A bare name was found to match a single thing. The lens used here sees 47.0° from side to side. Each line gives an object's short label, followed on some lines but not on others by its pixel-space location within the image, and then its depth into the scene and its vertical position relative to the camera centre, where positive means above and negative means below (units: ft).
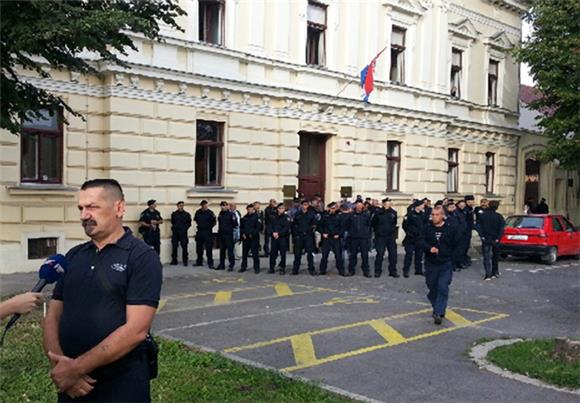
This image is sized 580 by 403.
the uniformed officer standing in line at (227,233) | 56.44 -4.22
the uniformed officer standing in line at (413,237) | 54.85 -4.16
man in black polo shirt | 11.44 -2.29
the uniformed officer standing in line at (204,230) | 57.57 -4.10
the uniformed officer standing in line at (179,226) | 57.36 -3.77
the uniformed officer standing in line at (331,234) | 53.93 -3.97
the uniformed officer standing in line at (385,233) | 54.65 -3.88
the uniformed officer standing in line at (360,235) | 54.08 -3.98
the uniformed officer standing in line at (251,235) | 55.47 -4.29
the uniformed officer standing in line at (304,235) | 54.70 -4.13
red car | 65.77 -4.77
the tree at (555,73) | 80.74 +14.34
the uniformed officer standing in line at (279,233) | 54.65 -4.01
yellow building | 53.42 +6.93
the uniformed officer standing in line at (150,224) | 55.06 -3.50
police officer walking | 34.53 -3.79
